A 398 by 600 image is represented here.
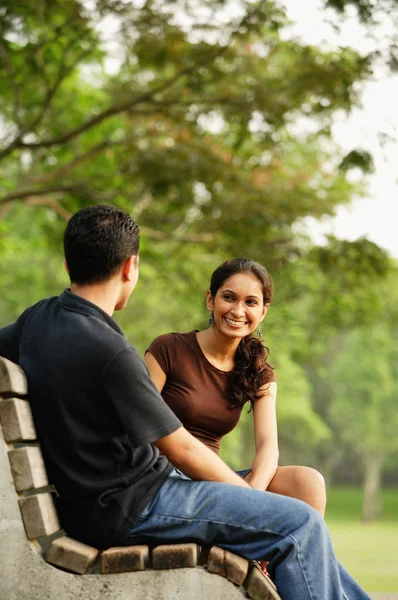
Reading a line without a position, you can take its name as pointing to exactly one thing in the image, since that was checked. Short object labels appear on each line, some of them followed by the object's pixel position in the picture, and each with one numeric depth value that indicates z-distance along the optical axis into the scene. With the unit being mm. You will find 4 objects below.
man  4727
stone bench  4730
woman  6525
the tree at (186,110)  18093
